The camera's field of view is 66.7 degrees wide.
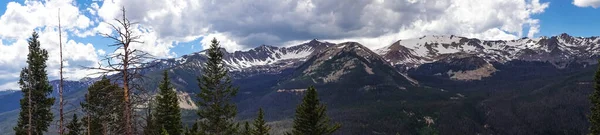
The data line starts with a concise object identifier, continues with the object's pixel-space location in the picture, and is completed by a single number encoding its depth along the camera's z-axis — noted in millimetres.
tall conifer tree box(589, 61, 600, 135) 44438
